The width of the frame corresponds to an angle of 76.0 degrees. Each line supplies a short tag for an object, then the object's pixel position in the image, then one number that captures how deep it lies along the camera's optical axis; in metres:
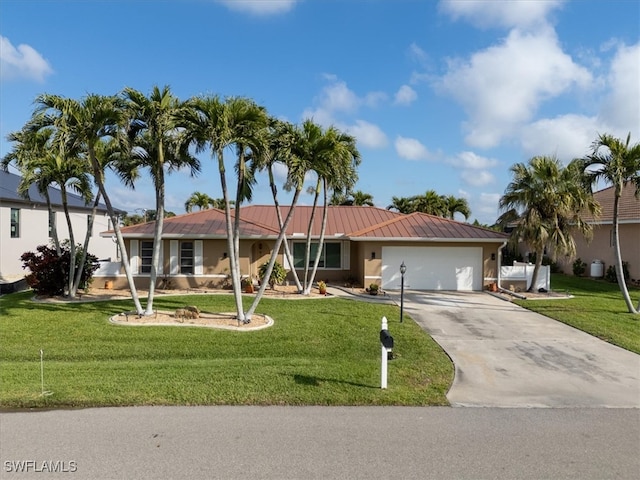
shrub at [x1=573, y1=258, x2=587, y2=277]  23.31
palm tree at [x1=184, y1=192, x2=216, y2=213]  41.83
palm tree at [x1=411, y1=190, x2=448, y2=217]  36.16
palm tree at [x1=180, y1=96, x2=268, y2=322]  9.59
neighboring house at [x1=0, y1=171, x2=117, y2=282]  23.28
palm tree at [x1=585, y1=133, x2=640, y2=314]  12.37
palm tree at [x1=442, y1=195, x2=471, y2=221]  38.34
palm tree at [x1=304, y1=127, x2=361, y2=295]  11.28
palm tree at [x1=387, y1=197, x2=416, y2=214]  38.72
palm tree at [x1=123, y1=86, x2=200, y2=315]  10.23
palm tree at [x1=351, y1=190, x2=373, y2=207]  39.18
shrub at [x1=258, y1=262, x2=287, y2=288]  17.07
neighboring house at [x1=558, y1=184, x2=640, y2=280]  20.19
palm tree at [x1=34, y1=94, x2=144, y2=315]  10.02
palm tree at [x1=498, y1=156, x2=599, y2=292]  15.22
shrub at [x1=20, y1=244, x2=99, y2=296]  14.80
